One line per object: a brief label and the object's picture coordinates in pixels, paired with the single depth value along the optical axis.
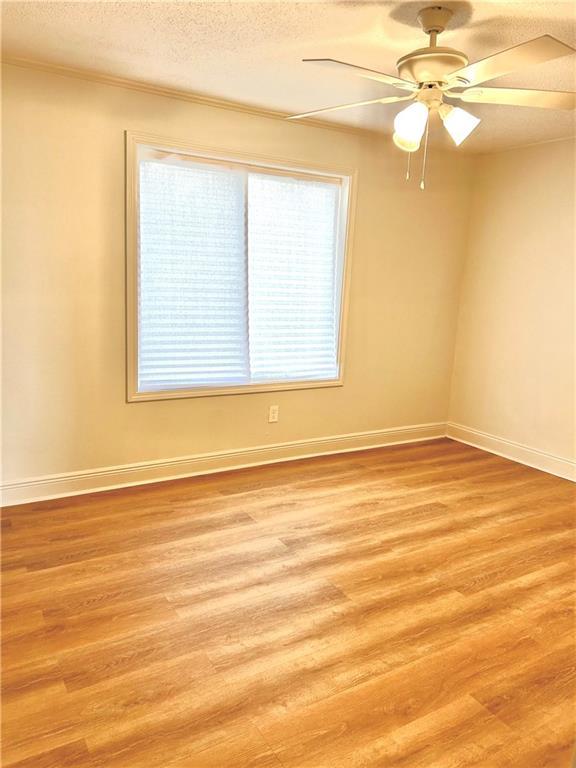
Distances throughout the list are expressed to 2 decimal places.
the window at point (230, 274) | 3.39
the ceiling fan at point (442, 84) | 1.99
